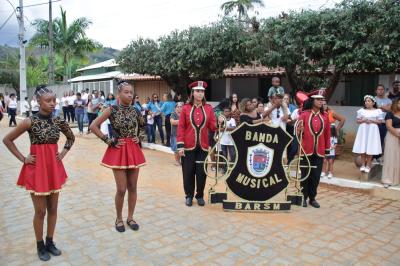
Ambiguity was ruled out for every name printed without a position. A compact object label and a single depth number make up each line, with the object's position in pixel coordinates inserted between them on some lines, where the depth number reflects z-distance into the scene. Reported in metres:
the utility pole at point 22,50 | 21.75
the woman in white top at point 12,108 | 17.04
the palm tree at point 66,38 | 27.42
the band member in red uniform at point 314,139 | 5.57
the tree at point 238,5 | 29.59
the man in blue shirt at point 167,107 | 11.00
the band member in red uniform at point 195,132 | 5.50
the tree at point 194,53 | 11.23
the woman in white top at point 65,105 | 16.97
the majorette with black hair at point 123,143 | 4.36
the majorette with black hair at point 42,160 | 3.62
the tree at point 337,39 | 7.83
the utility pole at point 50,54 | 23.33
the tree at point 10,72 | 37.69
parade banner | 5.39
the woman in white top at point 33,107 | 15.94
